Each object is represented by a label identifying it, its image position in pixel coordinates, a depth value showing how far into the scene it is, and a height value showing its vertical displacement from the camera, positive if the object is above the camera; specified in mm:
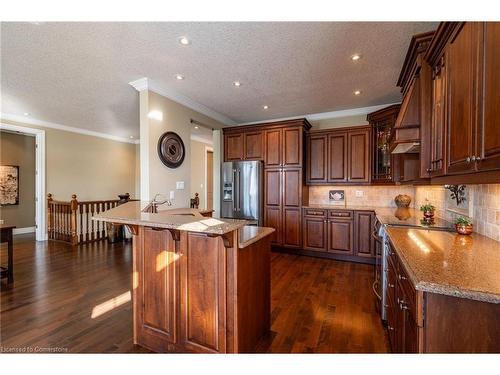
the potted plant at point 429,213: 2393 -287
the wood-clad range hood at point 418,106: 1762 +655
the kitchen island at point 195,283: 1451 -676
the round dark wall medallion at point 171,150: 3271 +543
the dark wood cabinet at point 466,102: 974 +437
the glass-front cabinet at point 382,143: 3402 +691
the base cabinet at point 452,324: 845 -533
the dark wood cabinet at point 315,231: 3938 -799
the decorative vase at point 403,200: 3670 -228
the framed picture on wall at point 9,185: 5590 +9
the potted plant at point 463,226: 1757 -313
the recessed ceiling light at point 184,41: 2131 +1377
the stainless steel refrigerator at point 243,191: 4227 -99
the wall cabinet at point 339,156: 3918 +530
